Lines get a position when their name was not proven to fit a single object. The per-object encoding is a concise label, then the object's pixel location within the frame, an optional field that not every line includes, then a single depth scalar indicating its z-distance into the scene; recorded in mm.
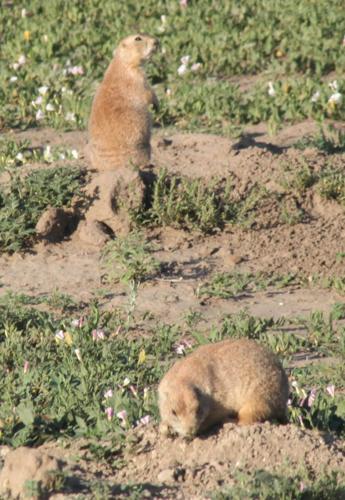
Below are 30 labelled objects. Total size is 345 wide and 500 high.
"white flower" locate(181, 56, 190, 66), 26453
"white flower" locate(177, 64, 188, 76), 26109
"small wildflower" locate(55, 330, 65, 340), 15276
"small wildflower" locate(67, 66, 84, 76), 26469
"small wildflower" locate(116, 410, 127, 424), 12266
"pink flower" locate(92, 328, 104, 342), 15250
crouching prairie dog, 11187
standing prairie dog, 19781
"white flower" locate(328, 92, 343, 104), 23891
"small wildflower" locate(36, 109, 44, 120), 24203
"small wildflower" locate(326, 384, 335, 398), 13539
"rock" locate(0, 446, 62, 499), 10680
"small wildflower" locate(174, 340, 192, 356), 15148
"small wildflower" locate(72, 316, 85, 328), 15680
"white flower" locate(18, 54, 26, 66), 26967
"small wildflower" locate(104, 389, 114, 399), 13116
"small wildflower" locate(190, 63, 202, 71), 26359
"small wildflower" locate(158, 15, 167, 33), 28250
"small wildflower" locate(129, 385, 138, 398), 13353
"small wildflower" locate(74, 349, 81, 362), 14727
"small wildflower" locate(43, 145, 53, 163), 21802
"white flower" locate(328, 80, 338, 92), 24406
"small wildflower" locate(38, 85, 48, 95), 25031
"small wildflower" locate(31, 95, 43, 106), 24875
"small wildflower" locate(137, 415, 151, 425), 12055
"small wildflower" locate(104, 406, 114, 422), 12484
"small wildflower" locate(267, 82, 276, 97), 24797
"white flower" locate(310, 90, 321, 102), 24203
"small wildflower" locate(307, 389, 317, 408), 12887
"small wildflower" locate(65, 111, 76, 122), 24175
